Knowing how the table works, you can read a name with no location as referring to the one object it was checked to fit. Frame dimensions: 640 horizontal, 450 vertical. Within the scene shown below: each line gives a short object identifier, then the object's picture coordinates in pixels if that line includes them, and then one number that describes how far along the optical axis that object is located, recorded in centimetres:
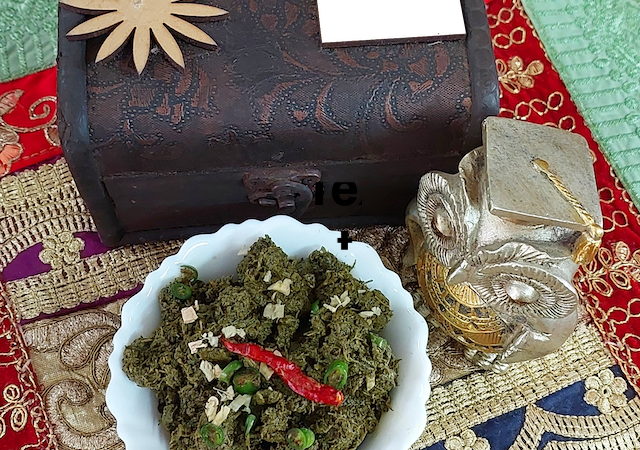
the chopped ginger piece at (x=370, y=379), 25
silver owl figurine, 23
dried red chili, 24
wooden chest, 27
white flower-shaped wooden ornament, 27
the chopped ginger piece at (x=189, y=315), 26
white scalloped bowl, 25
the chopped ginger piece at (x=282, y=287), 26
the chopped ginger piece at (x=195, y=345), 25
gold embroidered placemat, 30
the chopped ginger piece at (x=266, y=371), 25
